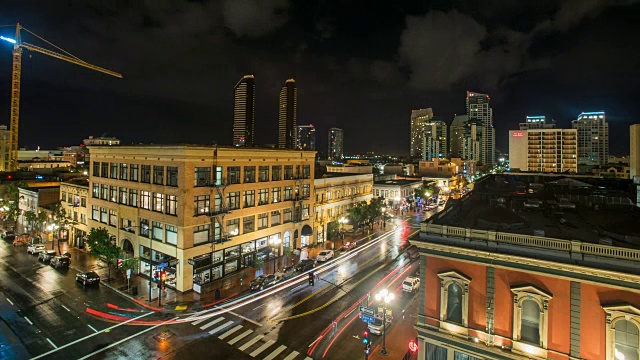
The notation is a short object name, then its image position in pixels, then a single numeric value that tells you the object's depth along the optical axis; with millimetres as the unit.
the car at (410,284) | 34062
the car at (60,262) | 39719
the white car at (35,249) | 44522
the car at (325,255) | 44188
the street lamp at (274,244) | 43812
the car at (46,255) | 41884
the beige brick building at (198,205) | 34438
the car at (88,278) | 34312
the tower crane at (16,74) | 114250
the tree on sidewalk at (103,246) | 34844
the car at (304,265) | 39906
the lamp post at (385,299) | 23203
